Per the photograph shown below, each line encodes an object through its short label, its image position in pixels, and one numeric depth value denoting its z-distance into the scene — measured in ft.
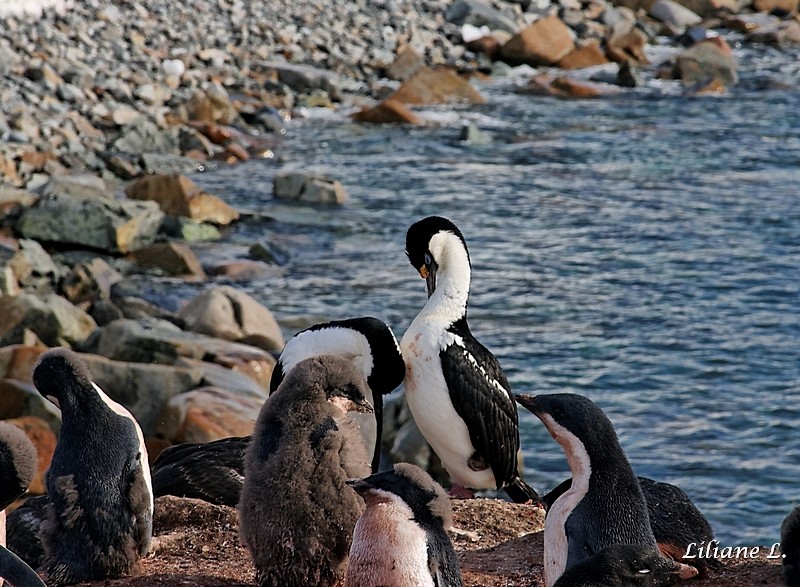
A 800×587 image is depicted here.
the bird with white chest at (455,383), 24.57
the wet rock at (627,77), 84.79
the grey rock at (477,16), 96.89
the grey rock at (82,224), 49.98
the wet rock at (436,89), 79.97
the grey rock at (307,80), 80.38
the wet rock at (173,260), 49.26
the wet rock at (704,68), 84.70
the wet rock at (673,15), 105.19
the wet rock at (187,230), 53.83
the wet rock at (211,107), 71.46
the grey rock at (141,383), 32.60
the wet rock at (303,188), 59.72
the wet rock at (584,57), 90.79
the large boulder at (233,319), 41.22
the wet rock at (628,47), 92.38
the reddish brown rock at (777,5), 107.76
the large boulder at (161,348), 37.68
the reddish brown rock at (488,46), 92.68
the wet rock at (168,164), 62.54
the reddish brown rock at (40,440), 30.09
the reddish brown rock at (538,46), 90.74
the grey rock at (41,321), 39.34
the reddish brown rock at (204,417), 30.83
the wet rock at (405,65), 86.28
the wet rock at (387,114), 74.84
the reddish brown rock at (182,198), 55.26
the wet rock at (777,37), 98.73
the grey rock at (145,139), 64.09
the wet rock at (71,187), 53.31
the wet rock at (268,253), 51.72
